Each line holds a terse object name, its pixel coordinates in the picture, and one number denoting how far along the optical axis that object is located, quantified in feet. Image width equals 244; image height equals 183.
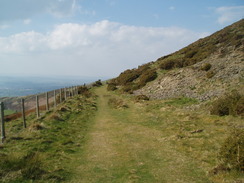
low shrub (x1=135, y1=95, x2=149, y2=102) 91.69
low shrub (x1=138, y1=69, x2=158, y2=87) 126.70
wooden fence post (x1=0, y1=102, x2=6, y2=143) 36.55
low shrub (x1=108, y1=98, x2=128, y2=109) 79.21
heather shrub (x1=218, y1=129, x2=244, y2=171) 22.88
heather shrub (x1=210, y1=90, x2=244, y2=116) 45.80
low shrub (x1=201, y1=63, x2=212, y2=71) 97.76
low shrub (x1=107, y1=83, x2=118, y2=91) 152.15
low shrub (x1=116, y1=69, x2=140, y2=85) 155.22
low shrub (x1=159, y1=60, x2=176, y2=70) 133.67
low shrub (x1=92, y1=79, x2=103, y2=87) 214.83
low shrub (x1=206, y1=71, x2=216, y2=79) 87.61
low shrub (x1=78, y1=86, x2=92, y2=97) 129.86
